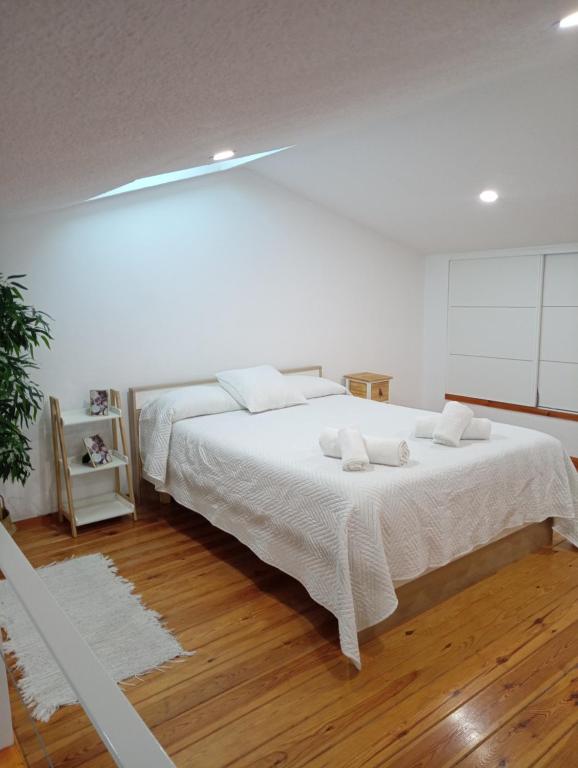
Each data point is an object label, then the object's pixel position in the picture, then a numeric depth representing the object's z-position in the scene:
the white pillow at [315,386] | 4.21
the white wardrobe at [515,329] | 4.56
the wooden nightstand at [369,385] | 4.85
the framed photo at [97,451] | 3.53
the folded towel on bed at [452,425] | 2.93
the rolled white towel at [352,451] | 2.56
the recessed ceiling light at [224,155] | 2.30
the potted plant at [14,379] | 2.95
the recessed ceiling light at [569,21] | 1.46
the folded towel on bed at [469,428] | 3.02
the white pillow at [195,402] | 3.57
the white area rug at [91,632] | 2.13
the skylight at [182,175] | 3.38
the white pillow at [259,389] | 3.78
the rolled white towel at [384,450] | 2.61
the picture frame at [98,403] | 3.54
